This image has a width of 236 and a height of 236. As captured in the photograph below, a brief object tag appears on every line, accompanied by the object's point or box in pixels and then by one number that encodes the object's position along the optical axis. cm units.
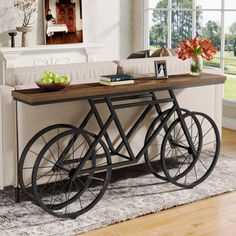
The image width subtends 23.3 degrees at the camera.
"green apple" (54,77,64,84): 383
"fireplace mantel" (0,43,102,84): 724
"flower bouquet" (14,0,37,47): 733
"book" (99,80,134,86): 409
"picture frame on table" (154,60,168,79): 440
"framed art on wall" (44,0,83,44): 764
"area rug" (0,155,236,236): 370
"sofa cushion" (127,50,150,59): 549
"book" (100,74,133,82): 410
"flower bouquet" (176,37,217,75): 453
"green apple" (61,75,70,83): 388
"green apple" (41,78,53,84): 381
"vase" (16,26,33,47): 728
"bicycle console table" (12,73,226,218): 386
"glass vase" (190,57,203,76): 459
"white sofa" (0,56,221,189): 396
